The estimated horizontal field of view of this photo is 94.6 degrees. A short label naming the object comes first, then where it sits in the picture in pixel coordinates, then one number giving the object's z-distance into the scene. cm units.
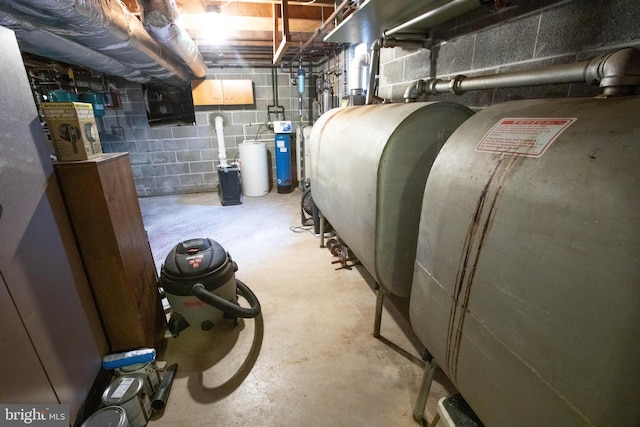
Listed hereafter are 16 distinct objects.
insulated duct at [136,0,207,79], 181
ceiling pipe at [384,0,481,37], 143
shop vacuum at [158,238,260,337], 162
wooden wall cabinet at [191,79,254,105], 459
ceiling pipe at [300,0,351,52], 198
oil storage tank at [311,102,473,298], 133
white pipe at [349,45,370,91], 265
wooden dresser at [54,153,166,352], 128
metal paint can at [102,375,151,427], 127
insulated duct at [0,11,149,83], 166
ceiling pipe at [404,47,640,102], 74
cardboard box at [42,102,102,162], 123
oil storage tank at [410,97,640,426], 52
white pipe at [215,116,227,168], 475
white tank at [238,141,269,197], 473
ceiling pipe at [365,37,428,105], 197
